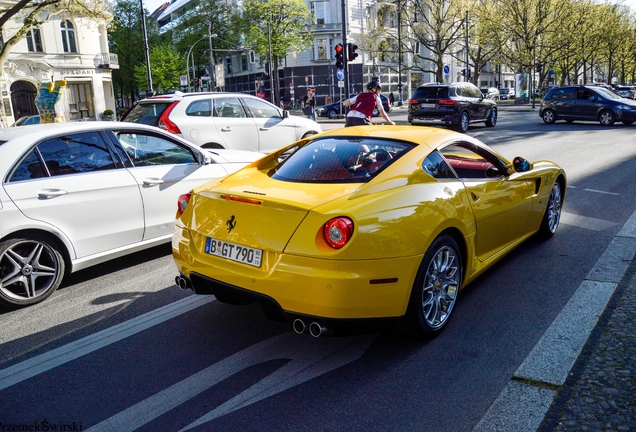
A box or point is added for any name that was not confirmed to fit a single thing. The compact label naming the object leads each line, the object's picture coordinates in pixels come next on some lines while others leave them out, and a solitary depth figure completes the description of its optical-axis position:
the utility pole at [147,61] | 26.36
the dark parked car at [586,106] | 21.39
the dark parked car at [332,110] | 37.34
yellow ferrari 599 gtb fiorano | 3.27
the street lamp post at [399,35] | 44.91
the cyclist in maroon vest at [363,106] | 10.62
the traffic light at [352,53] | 22.84
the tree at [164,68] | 61.88
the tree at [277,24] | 54.53
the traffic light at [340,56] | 22.56
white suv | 9.84
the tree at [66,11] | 23.68
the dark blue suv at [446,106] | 20.22
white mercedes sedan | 4.61
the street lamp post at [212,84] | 58.06
